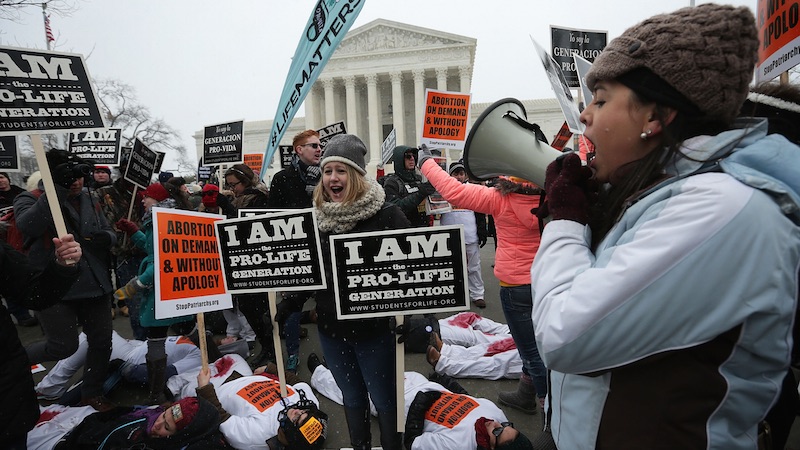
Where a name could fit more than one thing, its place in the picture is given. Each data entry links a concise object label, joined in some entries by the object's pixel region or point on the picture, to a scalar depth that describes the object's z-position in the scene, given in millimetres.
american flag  11609
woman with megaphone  782
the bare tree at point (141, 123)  23109
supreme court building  43000
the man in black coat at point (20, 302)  2086
